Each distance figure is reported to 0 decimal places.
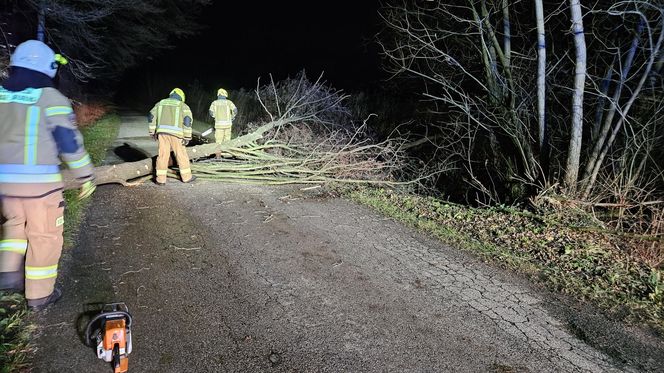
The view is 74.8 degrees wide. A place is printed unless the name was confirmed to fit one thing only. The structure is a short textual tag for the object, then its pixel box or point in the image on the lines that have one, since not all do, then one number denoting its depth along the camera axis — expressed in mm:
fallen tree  8641
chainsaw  2799
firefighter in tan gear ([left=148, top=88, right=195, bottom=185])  7645
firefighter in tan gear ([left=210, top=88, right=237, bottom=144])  11023
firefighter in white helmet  3314
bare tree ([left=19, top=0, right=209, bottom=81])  12586
